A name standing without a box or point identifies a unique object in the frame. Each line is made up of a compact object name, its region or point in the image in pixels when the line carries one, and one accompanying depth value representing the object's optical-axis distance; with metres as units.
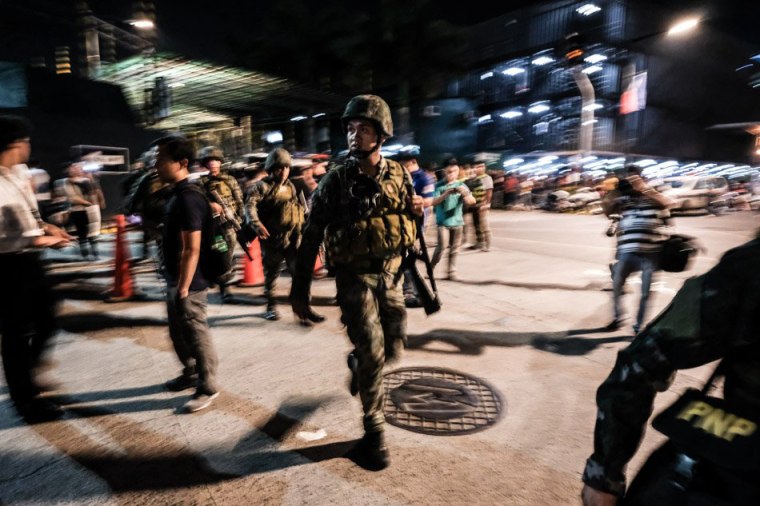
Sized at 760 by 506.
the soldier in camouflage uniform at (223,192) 5.92
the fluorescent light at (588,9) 35.97
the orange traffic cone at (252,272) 7.46
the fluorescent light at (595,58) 36.09
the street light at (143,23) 17.14
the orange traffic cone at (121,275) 6.76
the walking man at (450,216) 7.72
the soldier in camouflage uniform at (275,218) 5.81
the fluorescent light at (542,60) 38.22
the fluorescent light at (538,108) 38.56
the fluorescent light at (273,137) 25.80
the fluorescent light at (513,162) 37.72
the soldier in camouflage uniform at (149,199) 4.69
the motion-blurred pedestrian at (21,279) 3.20
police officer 0.97
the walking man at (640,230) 4.91
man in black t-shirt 3.33
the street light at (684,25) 10.96
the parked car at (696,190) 19.05
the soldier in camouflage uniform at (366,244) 2.90
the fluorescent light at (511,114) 39.53
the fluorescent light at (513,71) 39.82
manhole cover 3.32
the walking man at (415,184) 6.29
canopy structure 15.91
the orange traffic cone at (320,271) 8.02
